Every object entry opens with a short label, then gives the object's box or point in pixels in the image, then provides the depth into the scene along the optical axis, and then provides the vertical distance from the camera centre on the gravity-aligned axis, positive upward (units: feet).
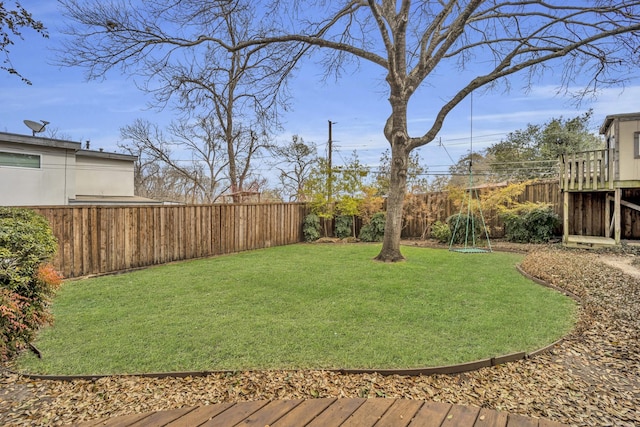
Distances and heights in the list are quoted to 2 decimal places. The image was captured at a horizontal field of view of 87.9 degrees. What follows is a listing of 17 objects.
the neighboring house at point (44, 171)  32.53 +3.71
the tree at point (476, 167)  56.10 +7.80
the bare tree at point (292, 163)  62.49 +8.27
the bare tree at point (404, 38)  22.00 +12.86
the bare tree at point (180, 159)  61.93 +9.38
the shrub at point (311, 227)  39.96 -2.51
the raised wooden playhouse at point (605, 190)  29.81 +1.60
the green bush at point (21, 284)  9.57 -2.50
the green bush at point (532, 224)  32.94 -1.66
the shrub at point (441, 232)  35.55 -2.69
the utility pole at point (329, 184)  39.14 +2.74
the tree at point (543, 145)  55.11 +11.11
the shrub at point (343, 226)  40.83 -2.34
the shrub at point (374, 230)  38.83 -2.67
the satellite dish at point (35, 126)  36.60 +8.99
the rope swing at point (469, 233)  31.78 -2.52
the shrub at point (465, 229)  32.47 -2.16
